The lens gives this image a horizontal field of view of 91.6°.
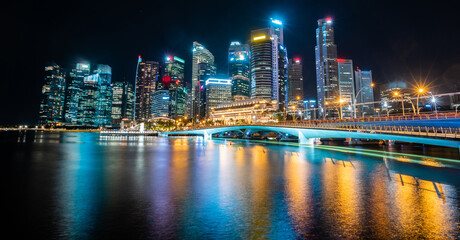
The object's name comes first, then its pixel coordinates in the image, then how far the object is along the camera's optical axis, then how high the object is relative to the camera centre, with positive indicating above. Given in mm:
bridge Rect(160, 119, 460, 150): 37438 +400
